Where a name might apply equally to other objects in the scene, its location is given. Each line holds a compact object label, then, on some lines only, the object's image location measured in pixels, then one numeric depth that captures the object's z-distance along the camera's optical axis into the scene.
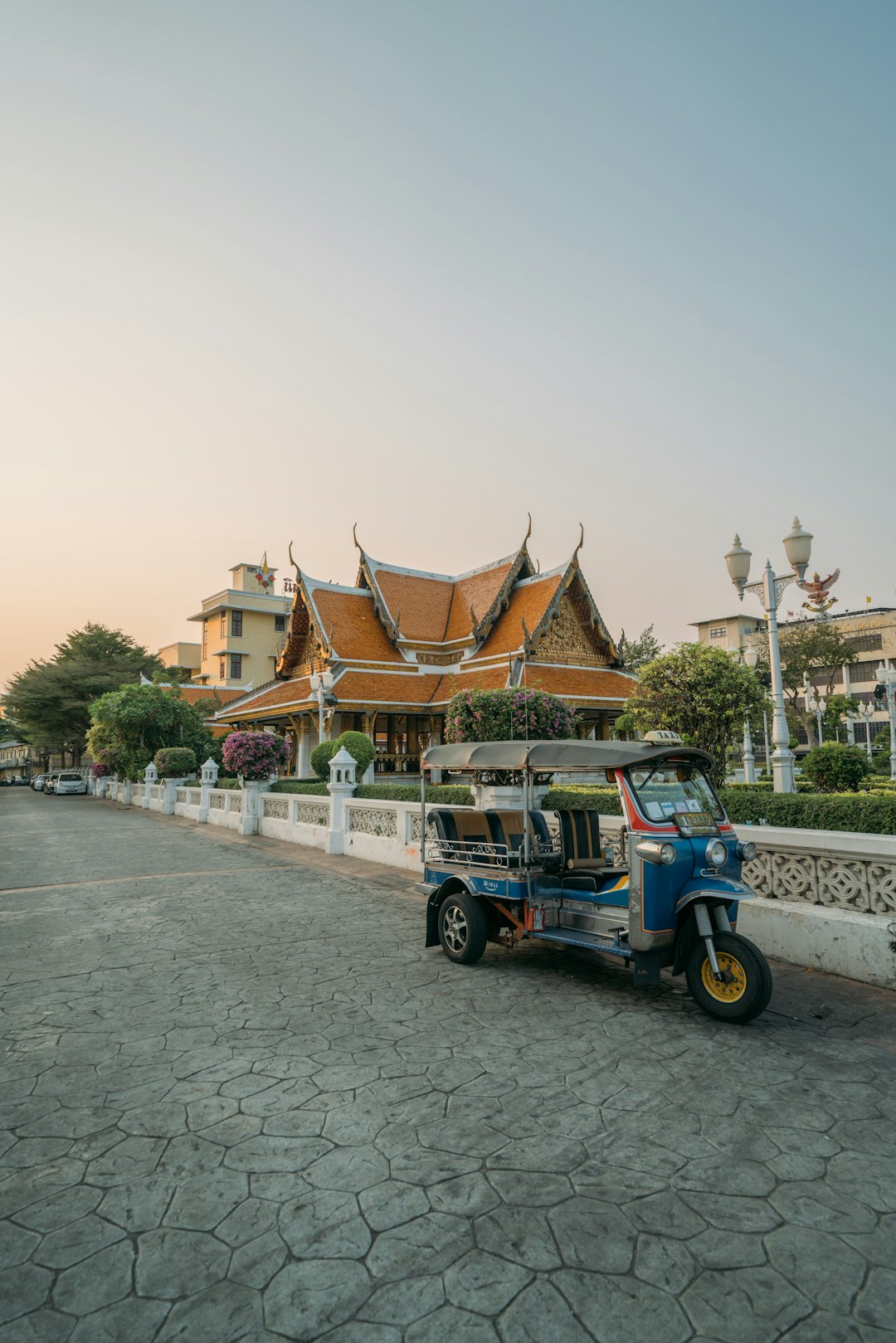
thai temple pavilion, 24.69
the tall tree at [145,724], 32.97
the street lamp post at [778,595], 11.48
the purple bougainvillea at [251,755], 18.36
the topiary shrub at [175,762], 28.75
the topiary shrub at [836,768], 15.64
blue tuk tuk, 4.85
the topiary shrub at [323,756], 20.09
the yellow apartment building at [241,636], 52.50
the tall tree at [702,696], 12.61
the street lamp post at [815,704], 36.31
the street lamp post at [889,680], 26.09
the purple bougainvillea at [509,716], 13.08
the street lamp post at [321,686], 20.58
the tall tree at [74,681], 52.81
